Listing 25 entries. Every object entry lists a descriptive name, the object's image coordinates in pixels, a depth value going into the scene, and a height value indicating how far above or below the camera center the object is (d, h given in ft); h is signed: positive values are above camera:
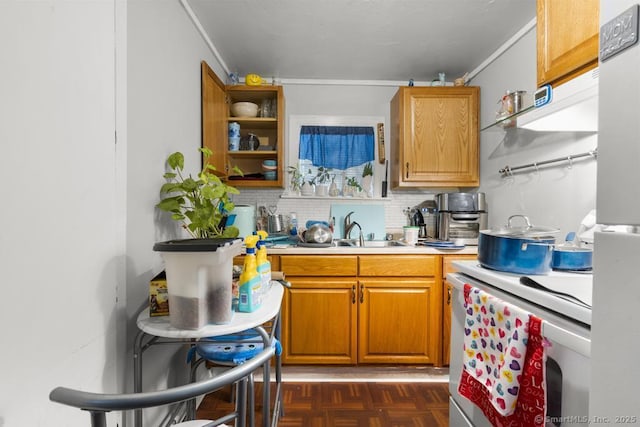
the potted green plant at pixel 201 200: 4.28 +0.15
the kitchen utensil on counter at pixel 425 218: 8.86 -0.19
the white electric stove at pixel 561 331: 2.26 -0.95
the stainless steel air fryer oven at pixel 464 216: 7.83 -0.10
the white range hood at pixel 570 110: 3.20 +1.35
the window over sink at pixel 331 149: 9.17 +1.99
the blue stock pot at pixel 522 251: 3.45 -0.46
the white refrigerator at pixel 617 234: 1.51 -0.11
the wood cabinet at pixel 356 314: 6.96 -2.49
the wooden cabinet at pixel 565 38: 3.34 +2.21
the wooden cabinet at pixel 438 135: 8.13 +2.19
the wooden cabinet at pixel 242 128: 6.81 +2.32
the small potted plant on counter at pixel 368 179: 9.11 +1.03
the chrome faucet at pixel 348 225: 8.68 -0.43
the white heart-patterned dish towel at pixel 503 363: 2.54 -1.48
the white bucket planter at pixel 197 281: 3.12 -0.80
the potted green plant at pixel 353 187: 9.03 +0.76
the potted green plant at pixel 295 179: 9.08 +0.99
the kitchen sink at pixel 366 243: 8.06 -0.91
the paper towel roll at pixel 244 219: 7.13 -0.22
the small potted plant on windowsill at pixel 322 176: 9.14 +1.12
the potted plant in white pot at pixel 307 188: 8.97 +0.72
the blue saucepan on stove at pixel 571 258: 3.62 -0.57
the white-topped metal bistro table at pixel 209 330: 3.19 -1.36
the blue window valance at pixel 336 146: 9.17 +2.09
